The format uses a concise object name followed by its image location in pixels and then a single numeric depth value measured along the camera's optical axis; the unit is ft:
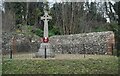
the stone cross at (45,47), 35.99
